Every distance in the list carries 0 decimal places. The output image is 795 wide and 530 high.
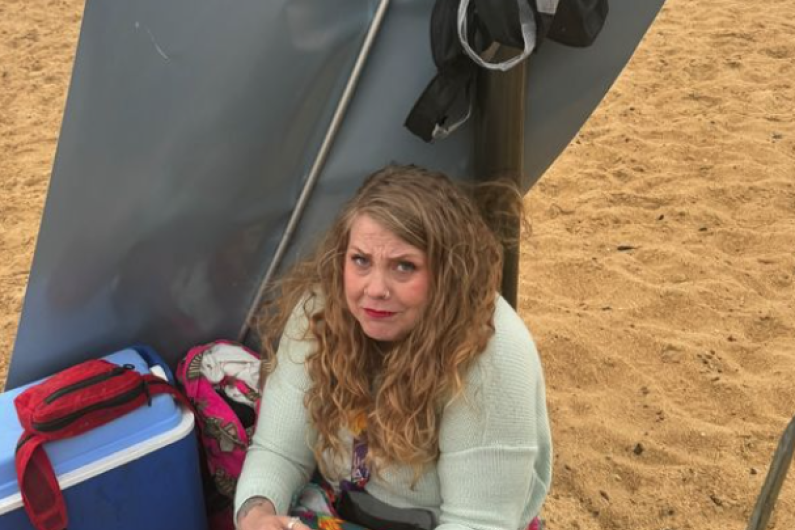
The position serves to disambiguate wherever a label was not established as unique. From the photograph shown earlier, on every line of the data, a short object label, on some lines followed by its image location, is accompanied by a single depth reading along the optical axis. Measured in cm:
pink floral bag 223
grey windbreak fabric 180
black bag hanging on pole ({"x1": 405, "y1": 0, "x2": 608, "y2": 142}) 166
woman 178
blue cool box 186
